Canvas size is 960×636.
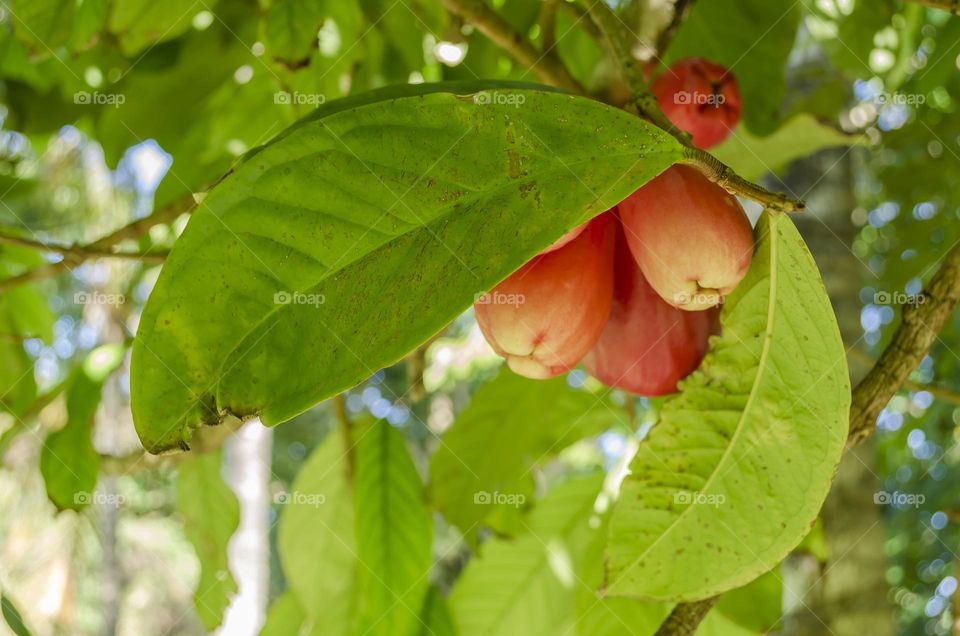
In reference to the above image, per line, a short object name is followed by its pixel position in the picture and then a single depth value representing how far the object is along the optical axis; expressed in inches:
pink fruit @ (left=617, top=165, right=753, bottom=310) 22.1
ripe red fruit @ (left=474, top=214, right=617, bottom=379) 23.6
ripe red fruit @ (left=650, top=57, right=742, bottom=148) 37.6
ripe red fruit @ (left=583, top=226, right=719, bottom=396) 26.6
